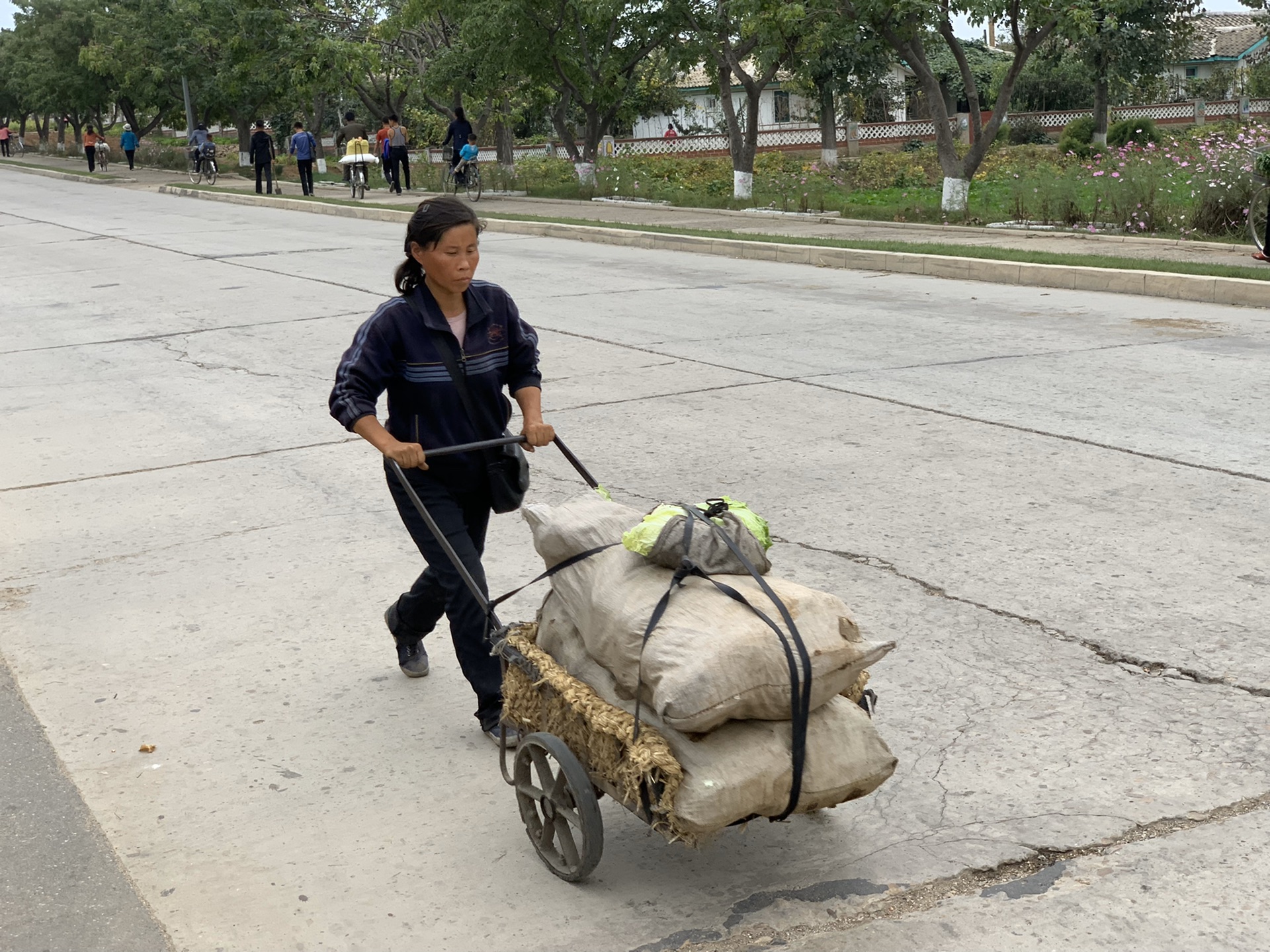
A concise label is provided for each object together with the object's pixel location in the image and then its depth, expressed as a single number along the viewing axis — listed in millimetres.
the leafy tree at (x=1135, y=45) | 52188
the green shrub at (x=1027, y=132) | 55875
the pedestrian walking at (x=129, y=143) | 51500
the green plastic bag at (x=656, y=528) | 3391
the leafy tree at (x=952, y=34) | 21844
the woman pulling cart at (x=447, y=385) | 4082
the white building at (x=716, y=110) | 73062
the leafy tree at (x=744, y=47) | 25141
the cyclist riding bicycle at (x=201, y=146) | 40094
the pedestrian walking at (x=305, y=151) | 33469
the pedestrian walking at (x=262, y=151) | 34844
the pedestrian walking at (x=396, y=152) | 34188
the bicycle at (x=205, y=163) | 40094
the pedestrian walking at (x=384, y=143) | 34562
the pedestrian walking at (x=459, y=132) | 31656
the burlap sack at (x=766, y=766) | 3141
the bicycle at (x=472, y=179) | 32562
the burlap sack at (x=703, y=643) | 3107
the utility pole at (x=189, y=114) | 45000
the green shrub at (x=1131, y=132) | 44750
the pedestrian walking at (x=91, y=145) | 49281
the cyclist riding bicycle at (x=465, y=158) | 31922
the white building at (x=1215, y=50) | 80125
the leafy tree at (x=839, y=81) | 52562
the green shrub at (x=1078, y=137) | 46219
